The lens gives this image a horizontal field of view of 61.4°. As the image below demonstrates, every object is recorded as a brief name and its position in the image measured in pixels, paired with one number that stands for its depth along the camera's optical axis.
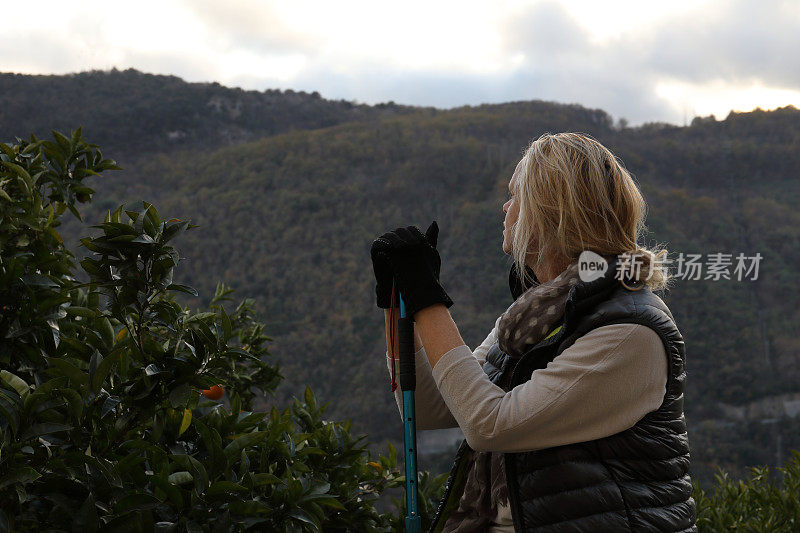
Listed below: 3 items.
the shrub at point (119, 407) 1.39
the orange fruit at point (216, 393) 2.69
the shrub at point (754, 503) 3.15
